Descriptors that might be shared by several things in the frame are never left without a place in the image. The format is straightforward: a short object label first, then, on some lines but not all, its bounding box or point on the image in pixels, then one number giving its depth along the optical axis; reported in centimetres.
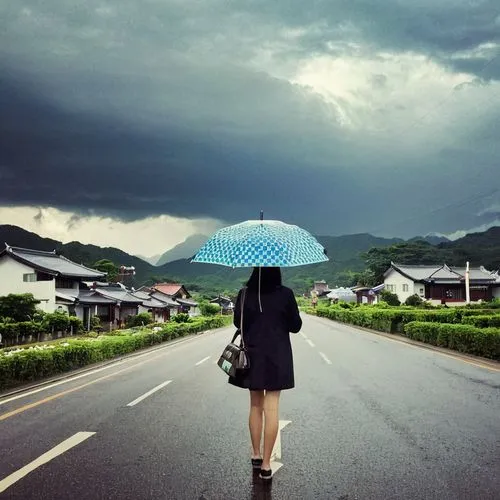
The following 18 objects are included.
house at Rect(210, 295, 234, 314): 10019
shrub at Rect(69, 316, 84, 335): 3750
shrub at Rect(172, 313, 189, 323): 4522
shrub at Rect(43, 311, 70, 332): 3453
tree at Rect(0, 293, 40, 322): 3300
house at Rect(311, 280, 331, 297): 11625
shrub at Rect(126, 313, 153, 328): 4822
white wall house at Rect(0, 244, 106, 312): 4156
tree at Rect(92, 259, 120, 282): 7669
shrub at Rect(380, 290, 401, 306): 6038
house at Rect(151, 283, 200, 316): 7928
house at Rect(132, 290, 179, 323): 6388
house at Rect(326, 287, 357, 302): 9062
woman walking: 446
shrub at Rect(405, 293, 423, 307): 5346
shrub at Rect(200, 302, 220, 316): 6625
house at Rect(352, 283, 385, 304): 7512
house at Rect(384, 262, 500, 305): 6059
